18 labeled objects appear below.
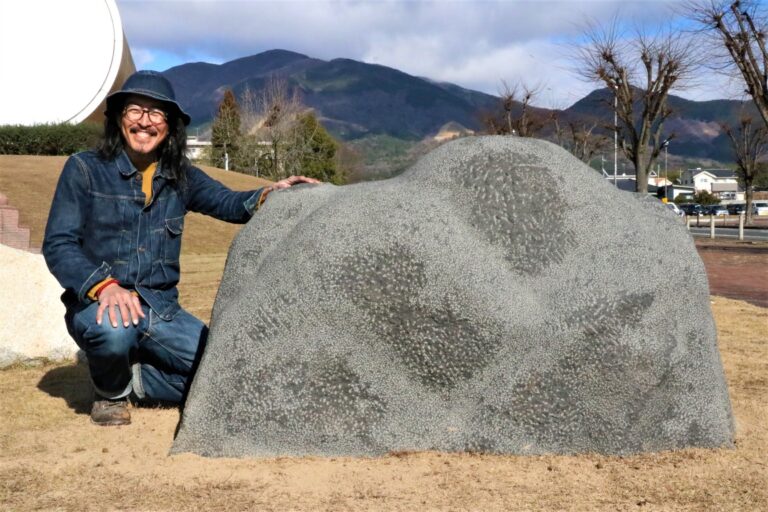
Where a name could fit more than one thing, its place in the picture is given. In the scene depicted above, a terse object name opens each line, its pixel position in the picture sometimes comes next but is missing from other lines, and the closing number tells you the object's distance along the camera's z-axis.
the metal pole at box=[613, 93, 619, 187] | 24.09
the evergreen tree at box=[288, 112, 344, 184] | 40.56
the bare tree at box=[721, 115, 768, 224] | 39.72
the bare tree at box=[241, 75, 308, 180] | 39.00
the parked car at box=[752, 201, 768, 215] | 49.46
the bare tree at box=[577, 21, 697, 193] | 23.03
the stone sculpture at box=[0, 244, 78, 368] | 5.43
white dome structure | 26.92
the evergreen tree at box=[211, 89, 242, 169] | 40.84
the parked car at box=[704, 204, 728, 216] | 49.47
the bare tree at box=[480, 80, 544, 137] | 34.56
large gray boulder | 3.34
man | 3.73
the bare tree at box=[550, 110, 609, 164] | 40.12
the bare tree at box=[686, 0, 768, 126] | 18.17
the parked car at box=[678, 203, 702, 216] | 49.04
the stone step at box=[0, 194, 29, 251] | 12.80
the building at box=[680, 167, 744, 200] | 106.50
